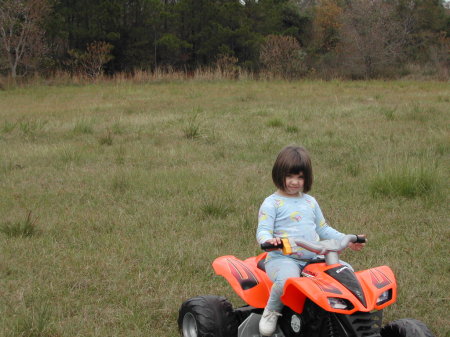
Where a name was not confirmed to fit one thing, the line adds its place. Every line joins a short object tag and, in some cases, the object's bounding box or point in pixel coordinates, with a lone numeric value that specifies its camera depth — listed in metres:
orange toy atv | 5.77
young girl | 6.54
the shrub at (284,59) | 48.56
